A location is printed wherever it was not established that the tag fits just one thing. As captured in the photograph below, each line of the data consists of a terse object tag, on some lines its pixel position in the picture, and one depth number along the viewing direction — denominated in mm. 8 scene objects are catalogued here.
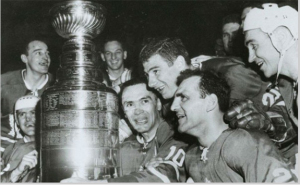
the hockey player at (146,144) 3322
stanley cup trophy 3359
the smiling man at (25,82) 3604
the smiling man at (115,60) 3570
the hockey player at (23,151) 3504
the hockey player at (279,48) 3363
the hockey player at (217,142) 3027
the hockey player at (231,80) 3287
